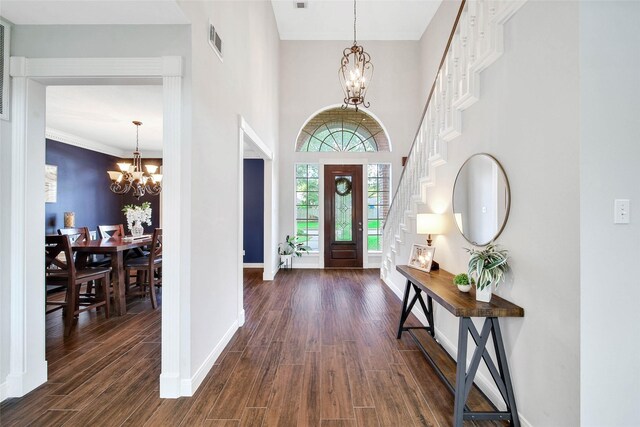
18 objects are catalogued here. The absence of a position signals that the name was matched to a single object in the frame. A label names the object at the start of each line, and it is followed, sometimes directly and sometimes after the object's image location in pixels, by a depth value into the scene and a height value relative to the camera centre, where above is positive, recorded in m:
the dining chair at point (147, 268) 3.75 -0.81
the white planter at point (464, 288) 2.04 -0.57
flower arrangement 4.82 -0.07
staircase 1.93 +1.10
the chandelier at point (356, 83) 3.80 +1.89
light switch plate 1.35 +0.01
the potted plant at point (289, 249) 6.13 -0.86
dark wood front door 6.40 -0.10
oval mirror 1.87 +0.10
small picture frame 2.82 -0.49
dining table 3.49 -0.65
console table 1.66 -0.88
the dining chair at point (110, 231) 5.04 -0.38
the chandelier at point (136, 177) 4.70 +0.62
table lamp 2.73 -0.12
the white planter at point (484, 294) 1.81 -0.55
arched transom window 6.56 +1.90
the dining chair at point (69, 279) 3.13 -0.82
